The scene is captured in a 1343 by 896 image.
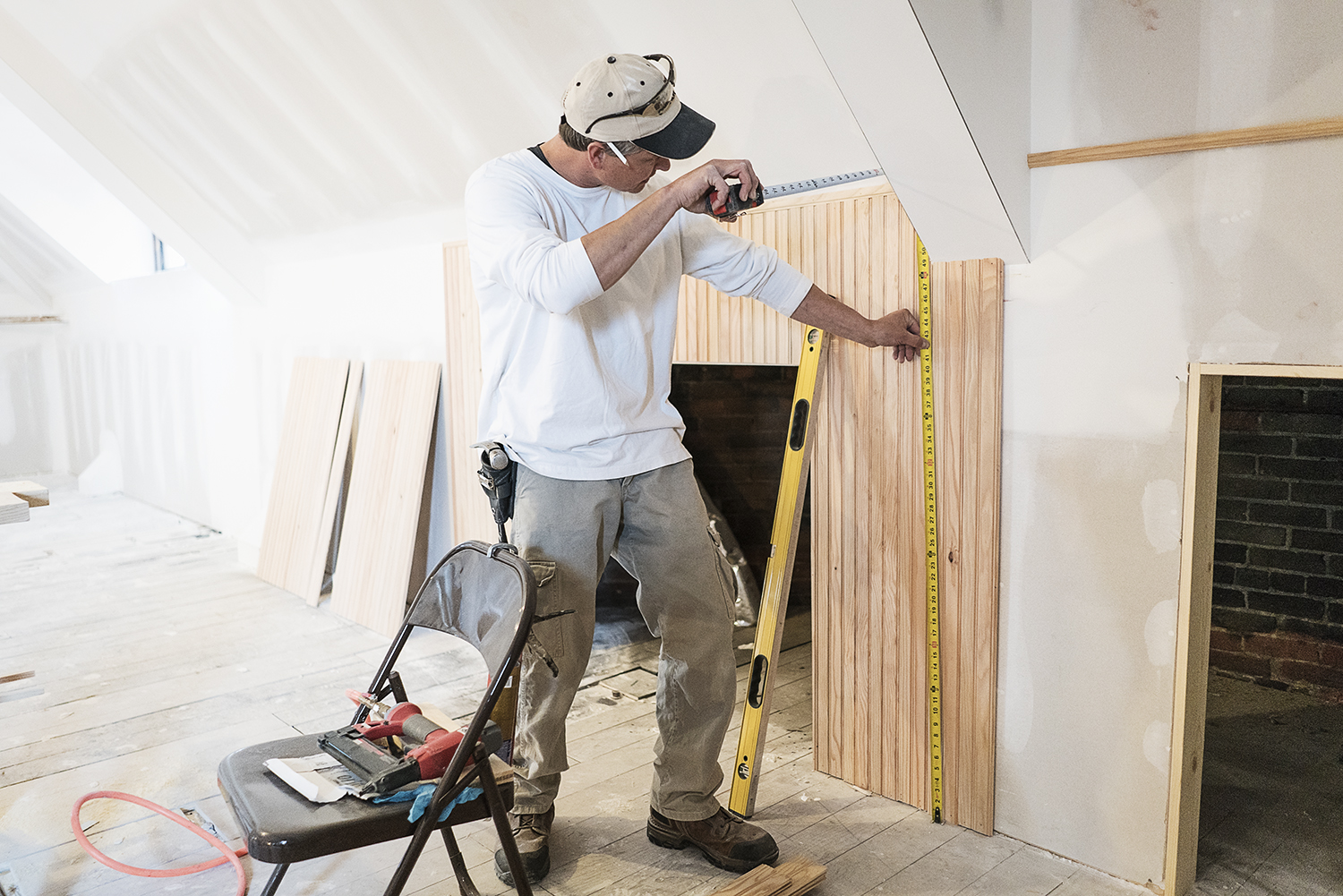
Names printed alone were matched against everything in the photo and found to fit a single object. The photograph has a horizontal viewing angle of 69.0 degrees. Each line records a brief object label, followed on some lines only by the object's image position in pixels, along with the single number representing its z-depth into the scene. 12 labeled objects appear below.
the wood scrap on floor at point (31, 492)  2.62
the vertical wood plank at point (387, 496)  4.00
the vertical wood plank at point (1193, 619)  1.88
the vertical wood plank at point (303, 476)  4.58
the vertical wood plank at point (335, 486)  4.48
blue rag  1.56
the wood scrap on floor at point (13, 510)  2.37
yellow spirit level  2.38
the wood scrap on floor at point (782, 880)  1.98
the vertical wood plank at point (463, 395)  3.75
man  1.89
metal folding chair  1.49
